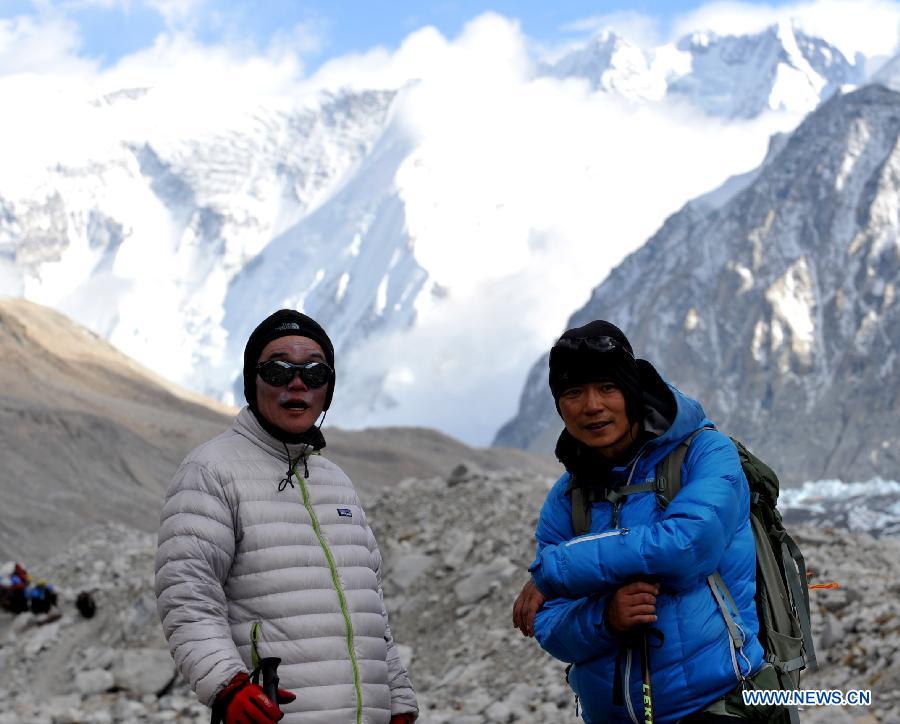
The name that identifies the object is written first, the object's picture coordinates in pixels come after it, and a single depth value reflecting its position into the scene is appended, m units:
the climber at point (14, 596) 14.23
